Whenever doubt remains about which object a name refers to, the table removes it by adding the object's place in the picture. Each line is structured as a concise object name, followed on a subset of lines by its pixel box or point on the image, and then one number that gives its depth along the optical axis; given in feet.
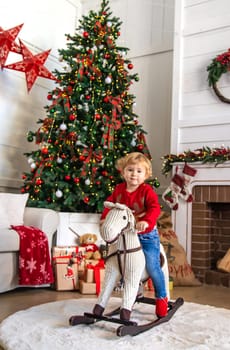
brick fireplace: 13.61
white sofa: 10.33
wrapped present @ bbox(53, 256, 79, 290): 11.15
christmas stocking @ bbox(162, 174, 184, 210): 14.32
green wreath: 13.79
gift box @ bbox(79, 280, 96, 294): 10.84
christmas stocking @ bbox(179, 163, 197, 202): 14.15
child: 7.43
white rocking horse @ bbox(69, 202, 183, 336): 6.80
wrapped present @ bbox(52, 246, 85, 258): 11.64
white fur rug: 6.13
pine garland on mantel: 13.30
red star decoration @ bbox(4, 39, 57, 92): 15.23
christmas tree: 13.41
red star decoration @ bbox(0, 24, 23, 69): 14.61
